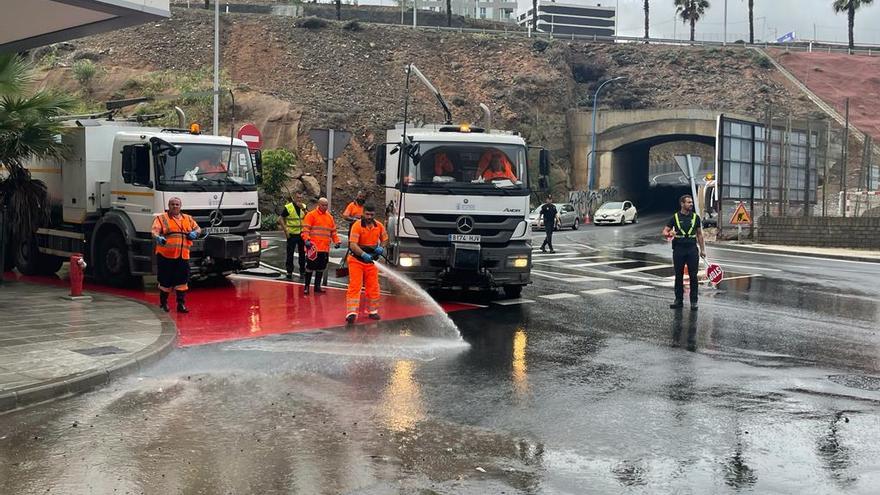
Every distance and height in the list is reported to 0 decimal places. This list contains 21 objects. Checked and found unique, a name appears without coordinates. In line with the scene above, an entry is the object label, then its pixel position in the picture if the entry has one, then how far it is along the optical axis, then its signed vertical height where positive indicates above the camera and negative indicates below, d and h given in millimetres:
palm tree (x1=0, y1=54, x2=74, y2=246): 13234 +1265
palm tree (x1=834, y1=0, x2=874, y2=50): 76750 +20079
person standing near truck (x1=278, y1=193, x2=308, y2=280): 16281 -159
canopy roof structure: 10453 +2602
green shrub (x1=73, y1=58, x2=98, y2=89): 44156 +7372
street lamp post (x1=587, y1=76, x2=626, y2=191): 53375 +3219
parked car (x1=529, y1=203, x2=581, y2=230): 40156 +70
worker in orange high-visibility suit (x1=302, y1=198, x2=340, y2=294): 13727 -231
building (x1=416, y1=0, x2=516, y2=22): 142000 +37819
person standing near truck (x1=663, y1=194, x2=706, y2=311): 13352 -356
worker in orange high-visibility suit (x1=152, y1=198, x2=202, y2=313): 11922 -517
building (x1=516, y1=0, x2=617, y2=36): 156125 +39468
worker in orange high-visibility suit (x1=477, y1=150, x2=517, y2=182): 13281 +810
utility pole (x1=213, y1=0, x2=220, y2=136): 27111 +5539
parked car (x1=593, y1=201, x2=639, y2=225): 45688 +238
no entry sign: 18281 +1741
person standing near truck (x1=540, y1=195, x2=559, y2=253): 24938 +37
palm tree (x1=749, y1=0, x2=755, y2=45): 75562 +18369
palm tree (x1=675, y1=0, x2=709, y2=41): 83312 +21189
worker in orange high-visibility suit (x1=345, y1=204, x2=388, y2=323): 11391 -569
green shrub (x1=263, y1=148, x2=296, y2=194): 35219 +1950
